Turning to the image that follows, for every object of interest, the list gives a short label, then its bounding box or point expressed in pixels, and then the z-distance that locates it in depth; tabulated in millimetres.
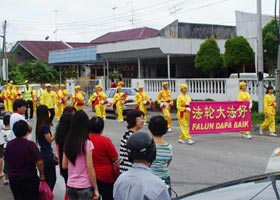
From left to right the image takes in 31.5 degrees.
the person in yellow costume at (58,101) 21723
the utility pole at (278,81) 18984
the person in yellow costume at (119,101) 21688
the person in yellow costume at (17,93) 24734
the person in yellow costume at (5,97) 24828
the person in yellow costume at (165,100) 17188
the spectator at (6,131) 8948
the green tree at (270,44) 28609
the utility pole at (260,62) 19531
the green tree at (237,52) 26547
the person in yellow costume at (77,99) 20922
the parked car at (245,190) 3068
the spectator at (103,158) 5498
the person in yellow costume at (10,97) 24688
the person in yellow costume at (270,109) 15148
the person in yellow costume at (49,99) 19844
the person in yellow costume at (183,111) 14344
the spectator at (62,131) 5902
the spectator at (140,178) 3434
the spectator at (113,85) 30309
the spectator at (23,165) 5941
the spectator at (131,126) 5500
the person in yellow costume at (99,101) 21188
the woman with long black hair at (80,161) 5172
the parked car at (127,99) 24109
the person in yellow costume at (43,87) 20533
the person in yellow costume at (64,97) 21938
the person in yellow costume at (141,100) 19766
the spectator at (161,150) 5383
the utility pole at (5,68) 38434
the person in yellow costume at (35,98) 23172
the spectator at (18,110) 8070
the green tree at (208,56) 27047
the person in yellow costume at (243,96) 15431
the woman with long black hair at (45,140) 6820
